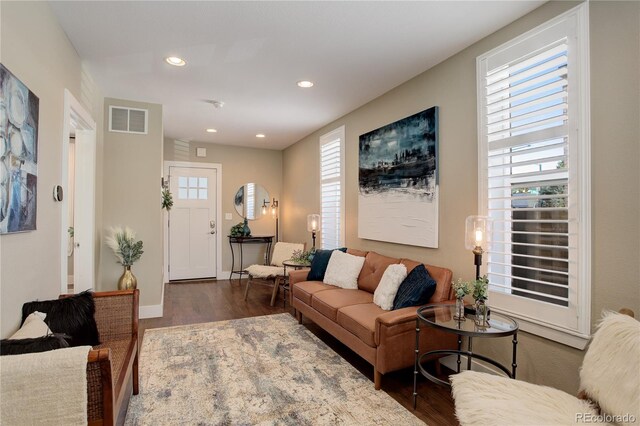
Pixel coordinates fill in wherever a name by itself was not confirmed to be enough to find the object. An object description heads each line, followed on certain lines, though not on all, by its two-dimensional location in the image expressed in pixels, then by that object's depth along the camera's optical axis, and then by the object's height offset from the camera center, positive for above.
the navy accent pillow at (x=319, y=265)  3.97 -0.59
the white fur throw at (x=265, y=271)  4.75 -0.81
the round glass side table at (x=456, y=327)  1.92 -0.67
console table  6.35 -0.52
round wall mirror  6.58 +0.33
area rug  2.07 -1.24
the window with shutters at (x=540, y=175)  1.91 +0.27
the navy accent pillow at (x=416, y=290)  2.59 -0.58
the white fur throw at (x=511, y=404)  1.30 -0.78
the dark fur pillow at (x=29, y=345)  1.30 -0.52
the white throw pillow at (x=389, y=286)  2.78 -0.59
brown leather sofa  2.33 -0.82
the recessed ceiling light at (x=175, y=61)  2.85 +1.36
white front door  6.14 -0.13
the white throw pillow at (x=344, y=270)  3.59 -0.60
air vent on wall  3.90 +1.15
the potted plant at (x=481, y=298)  2.10 -0.52
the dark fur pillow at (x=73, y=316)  1.86 -0.59
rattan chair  1.29 -0.73
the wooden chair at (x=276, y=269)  4.77 -0.79
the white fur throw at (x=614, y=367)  1.23 -0.60
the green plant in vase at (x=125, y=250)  3.71 -0.39
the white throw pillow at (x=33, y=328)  1.57 -0.56
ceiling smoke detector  3.92 +1.37
